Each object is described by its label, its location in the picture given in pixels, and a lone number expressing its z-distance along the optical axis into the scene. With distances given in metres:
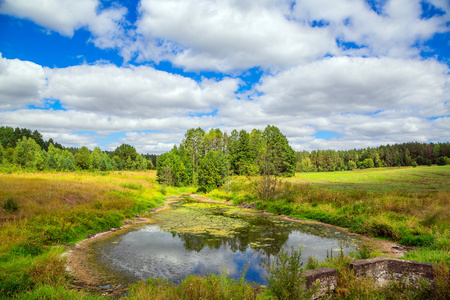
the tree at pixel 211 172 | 37.31
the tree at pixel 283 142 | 57.81
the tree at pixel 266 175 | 25.12
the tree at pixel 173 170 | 42.75
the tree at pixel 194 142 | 61.03
